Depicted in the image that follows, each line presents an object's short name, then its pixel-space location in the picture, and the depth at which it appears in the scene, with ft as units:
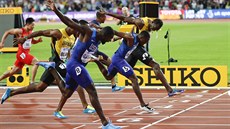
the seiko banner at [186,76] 56.70
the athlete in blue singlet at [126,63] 43.80
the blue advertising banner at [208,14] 184.34
